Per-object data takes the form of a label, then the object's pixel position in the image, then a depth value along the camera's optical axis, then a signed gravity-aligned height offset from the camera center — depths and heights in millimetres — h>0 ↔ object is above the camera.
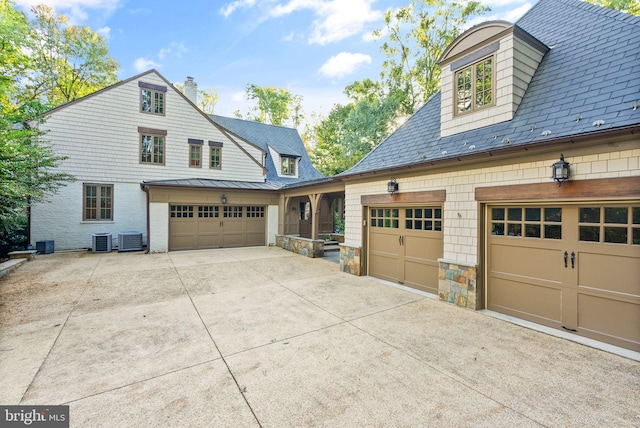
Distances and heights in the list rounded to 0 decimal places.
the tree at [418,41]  16172 +10955
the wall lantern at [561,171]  3650 +609
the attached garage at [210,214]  10672 +29
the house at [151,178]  10500 +1624
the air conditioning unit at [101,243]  10297 -1100
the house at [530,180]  3426 +587
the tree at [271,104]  26547 +11032
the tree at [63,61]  15859 +9614
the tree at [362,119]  18031 +6722
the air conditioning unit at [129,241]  10516 -1060
